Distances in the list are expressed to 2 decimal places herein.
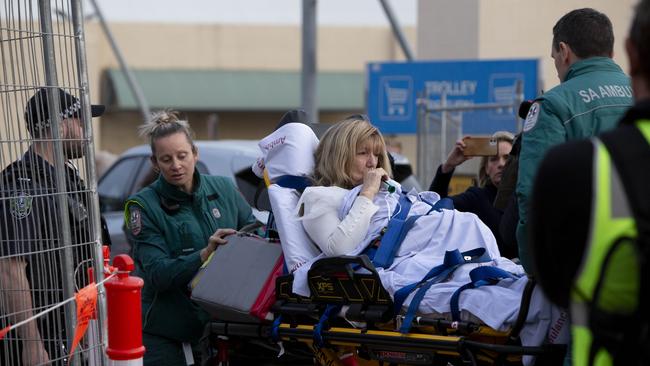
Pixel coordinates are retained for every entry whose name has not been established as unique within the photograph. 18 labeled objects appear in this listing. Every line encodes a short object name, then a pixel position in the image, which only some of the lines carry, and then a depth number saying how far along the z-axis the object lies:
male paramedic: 8.20
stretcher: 8.27
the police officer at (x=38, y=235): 8.55
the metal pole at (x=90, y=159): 8.59
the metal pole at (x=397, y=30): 27.55
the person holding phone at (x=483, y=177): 11.97
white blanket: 8.15
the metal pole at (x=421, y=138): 19.80
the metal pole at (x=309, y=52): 23.20
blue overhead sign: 20.59
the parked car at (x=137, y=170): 17.27
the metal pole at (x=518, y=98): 18.46
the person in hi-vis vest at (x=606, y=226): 4.42
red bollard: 7.90
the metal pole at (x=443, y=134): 20.11
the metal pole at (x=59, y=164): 8.46
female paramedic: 10.71
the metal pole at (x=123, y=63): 41.44
